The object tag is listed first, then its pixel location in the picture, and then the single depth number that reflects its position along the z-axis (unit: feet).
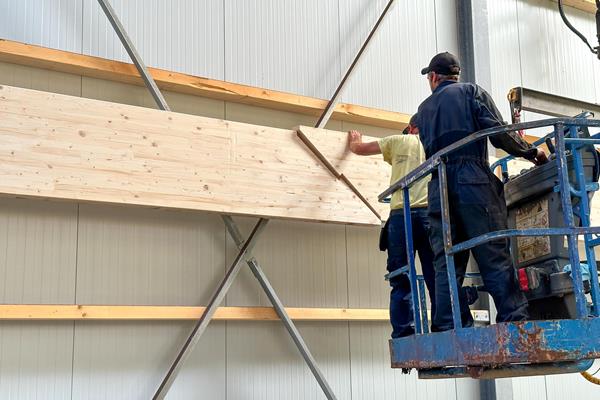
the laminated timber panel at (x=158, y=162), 23.77
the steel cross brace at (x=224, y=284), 26.58
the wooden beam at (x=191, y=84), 25.98
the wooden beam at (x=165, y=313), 24.38
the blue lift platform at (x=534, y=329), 16.22
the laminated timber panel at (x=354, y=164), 29.63
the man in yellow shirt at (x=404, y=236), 22.91
